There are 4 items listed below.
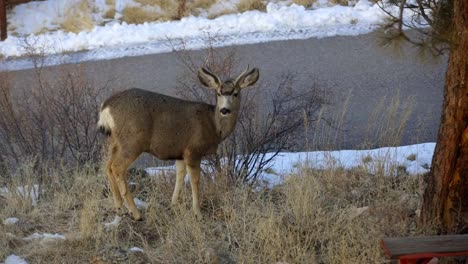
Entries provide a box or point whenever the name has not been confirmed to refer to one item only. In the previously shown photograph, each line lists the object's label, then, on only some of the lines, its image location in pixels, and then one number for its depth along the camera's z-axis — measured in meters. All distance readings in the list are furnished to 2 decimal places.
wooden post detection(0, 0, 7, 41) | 31.91
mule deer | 14.12
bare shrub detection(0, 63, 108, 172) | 17.56
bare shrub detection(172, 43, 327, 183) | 16.83
